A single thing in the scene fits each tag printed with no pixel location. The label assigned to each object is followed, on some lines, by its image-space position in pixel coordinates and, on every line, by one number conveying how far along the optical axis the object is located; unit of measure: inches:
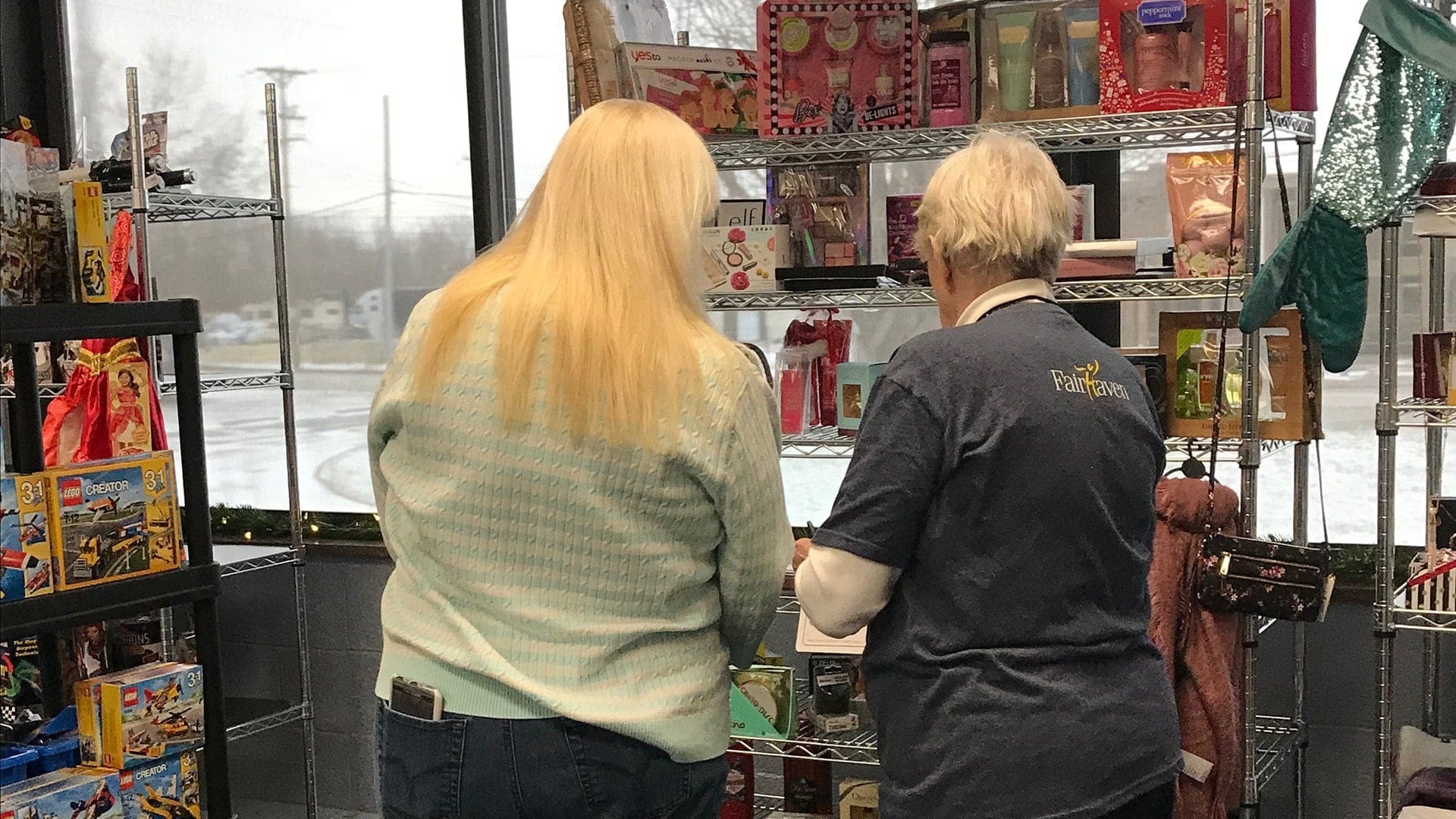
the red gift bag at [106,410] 104.1
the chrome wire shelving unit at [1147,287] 109.3
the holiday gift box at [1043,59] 115.5
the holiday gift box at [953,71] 117.8
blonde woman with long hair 65.3
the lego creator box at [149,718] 82.6
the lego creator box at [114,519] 78.9
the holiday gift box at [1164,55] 109.0
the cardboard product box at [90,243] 81.1
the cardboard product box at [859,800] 125.0
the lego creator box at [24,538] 75.9
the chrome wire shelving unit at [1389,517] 106.0
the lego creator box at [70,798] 78.7
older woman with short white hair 71.9
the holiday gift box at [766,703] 121.4
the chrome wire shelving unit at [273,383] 143.9
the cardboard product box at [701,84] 123.5
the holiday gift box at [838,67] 118.4
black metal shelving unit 75.3
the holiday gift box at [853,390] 123.7
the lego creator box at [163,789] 83.2
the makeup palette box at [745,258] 124.0
